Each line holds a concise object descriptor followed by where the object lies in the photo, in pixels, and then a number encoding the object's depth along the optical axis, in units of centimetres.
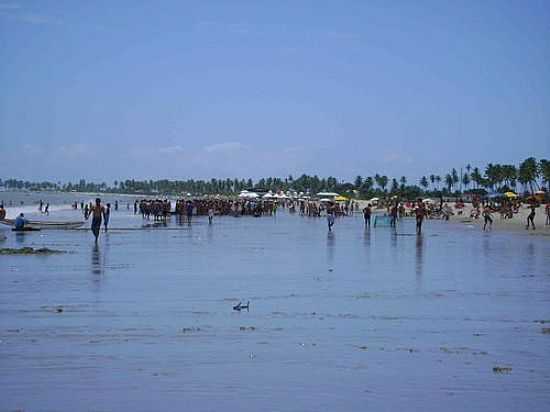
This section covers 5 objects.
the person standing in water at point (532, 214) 4525
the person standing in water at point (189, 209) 5793
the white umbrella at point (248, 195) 12391
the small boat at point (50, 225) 4187
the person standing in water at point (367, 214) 4822
